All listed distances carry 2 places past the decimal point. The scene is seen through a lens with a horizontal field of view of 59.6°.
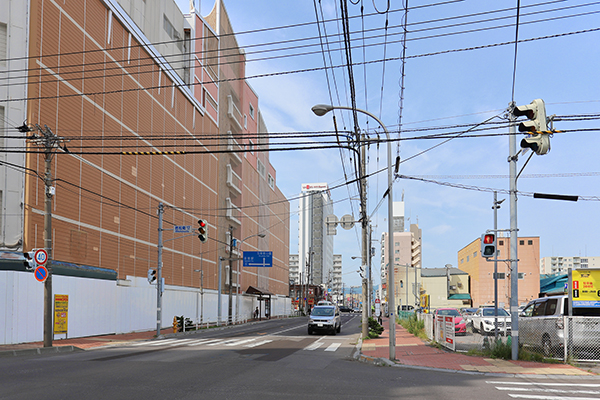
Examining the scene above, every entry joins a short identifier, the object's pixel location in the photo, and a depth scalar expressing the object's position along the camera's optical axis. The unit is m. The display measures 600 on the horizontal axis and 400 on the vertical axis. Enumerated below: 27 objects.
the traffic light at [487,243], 17.16
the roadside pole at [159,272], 30.60
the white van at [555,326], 15.71
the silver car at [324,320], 33.50
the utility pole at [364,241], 27.86
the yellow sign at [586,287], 16.33
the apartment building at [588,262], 168.75
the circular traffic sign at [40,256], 21.69
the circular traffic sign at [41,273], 21.70
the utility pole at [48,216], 21.47
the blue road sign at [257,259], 58.00
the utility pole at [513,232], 16.69
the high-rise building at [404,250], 100.94
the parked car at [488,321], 28.95
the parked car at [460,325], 31.56
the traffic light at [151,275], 31.38
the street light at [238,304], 61.27
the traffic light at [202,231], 27.91
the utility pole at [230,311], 51.64
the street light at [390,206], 17.23
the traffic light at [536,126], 12.17
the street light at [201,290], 49.74
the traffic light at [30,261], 21.78
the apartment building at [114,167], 25.84
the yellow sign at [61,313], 26.89
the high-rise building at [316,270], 195.25
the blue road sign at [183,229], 32.19
